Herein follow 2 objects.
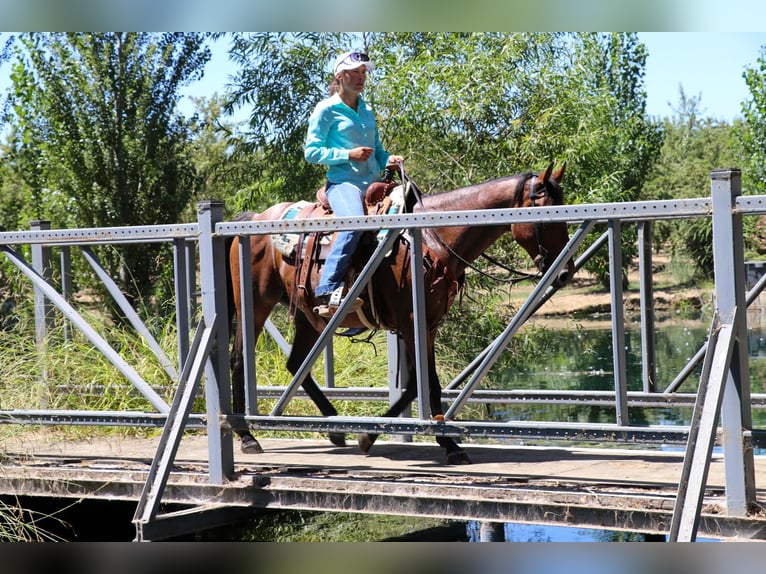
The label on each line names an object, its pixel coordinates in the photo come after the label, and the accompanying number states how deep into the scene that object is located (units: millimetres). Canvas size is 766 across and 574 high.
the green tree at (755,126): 29094
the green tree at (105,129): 17359
